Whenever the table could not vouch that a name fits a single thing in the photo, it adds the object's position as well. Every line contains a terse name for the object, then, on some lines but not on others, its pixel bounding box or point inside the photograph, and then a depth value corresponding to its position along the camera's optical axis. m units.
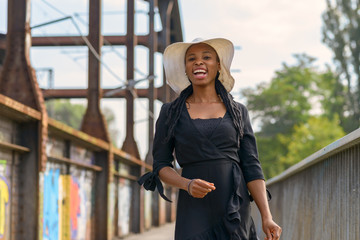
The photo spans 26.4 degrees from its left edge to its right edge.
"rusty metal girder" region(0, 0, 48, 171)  11.54
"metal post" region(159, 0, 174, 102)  39.75
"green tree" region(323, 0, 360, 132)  46.50
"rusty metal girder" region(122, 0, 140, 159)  27.55
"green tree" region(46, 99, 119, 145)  124.19
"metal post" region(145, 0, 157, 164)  31.73
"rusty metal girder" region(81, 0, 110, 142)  19.12
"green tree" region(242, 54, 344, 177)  62.31
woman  3.46
